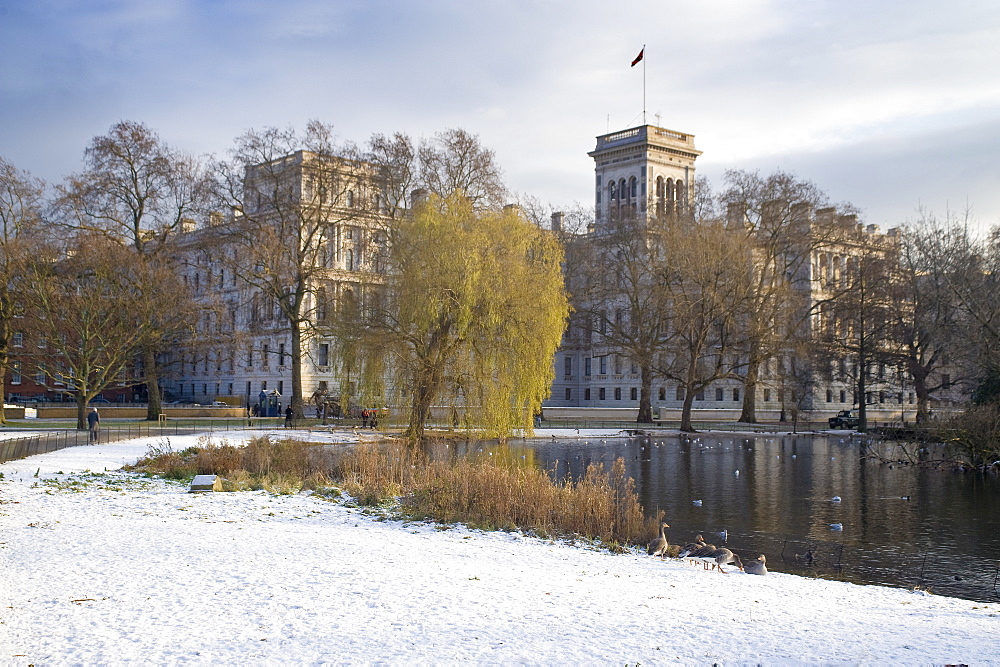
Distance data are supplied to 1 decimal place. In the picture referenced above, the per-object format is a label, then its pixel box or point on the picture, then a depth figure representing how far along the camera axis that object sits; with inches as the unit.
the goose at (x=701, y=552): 622.1
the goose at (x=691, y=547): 633.0
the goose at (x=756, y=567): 574.6
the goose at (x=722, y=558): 602.4
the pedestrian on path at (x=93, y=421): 1429.6
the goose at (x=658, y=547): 625.9
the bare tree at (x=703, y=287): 2140.7
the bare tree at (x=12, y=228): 1760.6
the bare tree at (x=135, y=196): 1903.3
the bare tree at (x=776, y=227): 2404.0
